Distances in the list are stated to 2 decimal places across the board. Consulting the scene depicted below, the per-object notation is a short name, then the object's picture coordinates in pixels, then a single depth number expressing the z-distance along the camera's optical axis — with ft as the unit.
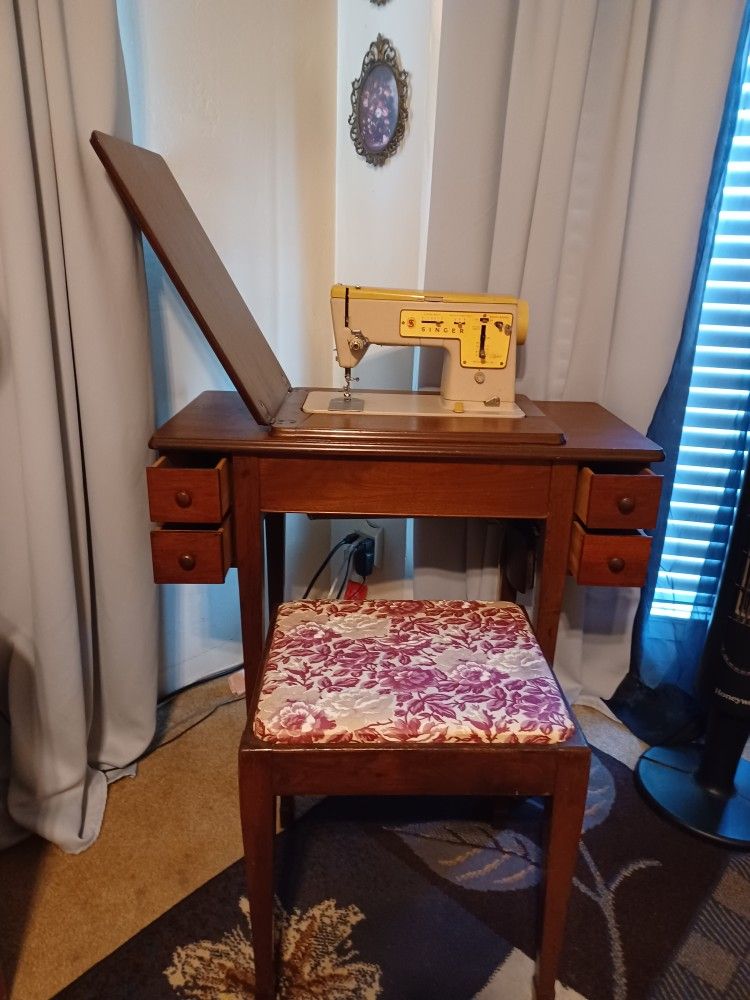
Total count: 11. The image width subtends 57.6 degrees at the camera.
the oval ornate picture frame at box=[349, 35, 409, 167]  5.04
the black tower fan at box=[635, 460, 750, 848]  4.27
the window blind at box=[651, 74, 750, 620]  4.58
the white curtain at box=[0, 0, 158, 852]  3.52
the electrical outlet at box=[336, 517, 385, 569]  6.03
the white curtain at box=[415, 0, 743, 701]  4.19
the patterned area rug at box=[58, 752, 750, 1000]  3.48
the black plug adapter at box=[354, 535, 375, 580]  5.92
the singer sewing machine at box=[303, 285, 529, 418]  3.84
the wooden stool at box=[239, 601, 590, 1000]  2.92
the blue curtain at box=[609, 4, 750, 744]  4.53
